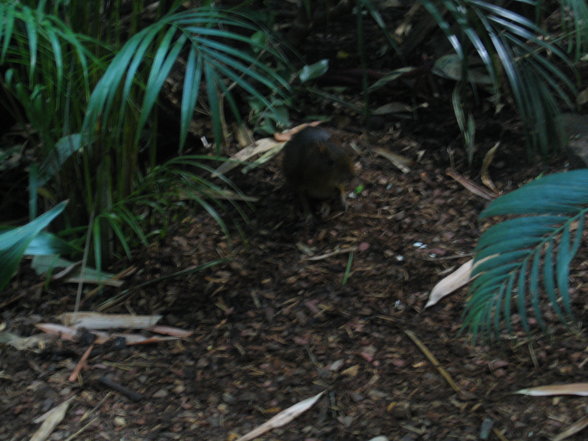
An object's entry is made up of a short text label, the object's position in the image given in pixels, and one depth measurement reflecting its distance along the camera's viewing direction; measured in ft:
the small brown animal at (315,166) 22.88
